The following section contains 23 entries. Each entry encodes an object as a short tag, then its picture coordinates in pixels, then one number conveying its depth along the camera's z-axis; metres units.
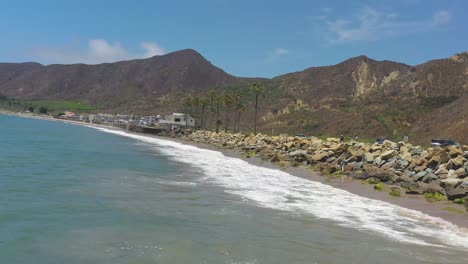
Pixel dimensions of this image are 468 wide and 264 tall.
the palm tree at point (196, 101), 126.38
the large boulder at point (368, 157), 33.03
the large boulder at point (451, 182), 22.10
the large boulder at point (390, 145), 38.09
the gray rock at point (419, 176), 26.15
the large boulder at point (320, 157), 36.81
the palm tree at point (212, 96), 116.38
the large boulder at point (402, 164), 30.02
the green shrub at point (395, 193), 22.05
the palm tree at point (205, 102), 120.49
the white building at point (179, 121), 137.75
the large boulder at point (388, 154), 33.03
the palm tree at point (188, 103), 133.38
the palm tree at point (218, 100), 112.53
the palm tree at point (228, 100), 106.69
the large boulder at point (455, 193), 20.56
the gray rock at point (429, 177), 25.36
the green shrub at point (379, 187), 23.92
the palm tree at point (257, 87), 93.16
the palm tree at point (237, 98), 102.03
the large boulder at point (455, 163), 26.43
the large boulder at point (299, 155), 39.68
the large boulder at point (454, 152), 28.94
